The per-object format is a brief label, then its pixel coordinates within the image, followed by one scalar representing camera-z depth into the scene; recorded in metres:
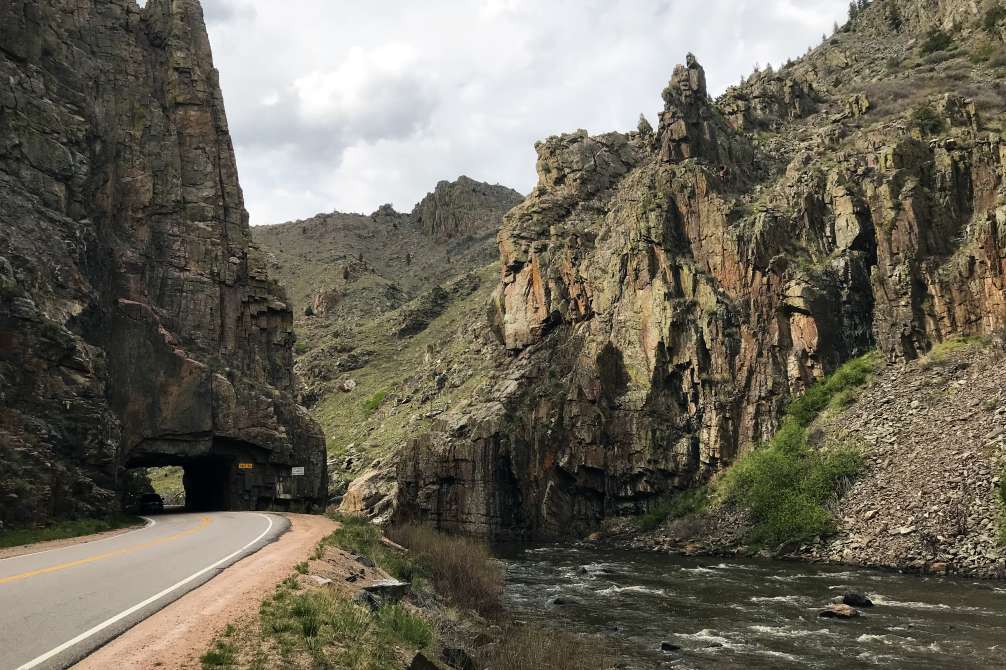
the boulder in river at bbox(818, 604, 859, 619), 23.12
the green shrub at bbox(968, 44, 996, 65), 73.89
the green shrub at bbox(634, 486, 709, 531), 49.84
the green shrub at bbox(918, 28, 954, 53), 84.25
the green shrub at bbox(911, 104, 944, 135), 56.25
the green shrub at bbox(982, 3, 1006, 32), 78.76
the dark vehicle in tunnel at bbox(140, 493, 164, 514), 45.90
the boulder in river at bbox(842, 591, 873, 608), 24.66
